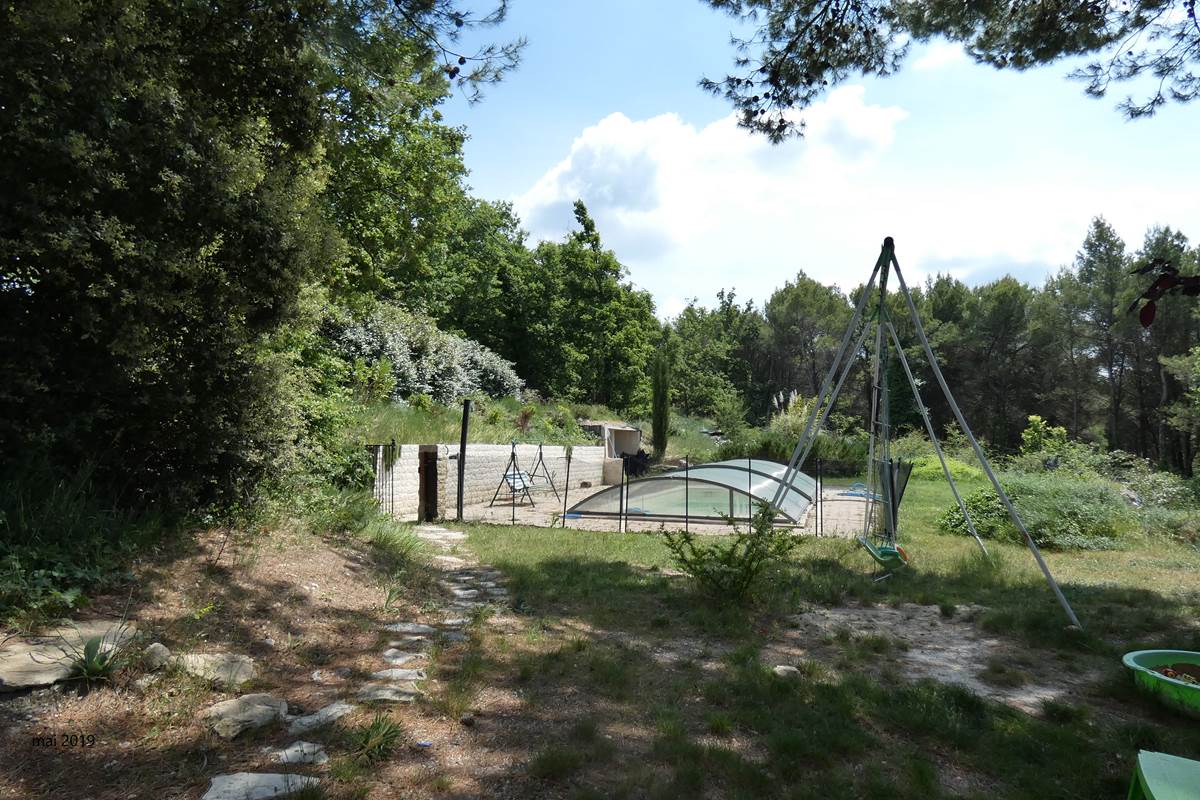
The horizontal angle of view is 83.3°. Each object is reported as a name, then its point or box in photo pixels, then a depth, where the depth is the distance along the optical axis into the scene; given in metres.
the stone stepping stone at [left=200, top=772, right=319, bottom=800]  2.24
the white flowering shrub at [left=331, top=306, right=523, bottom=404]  14.74
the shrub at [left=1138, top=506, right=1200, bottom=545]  9.50
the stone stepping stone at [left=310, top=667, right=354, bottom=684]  3.50
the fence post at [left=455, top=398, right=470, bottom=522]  10.37
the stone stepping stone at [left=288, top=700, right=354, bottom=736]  2.81
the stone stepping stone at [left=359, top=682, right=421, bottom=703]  3.19
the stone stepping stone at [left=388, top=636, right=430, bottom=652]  4.11
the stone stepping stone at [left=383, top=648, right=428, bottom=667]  3.80
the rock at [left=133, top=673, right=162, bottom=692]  2.97
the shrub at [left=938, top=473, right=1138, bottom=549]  9.38
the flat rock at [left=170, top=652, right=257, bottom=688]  3.21
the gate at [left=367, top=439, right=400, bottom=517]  9.13
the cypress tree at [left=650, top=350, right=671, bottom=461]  24.12
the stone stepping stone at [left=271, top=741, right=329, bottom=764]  2.52
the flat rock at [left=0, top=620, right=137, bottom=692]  2.72
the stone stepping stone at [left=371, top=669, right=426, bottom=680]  3.51
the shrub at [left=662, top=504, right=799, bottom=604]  5.21
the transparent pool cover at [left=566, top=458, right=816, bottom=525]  10.98
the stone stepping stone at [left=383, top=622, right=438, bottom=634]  4.49
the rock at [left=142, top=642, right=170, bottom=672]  3.11
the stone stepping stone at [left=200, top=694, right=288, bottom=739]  2.73
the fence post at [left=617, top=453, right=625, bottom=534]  10.71
